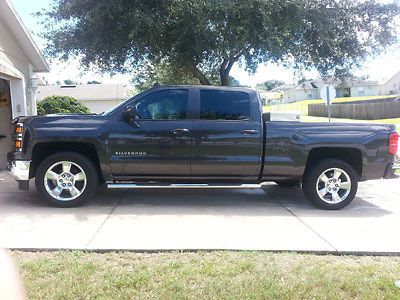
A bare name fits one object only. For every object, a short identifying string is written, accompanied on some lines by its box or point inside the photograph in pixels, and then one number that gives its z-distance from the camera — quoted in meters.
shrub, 21.92
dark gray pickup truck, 6.95
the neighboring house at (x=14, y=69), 10.17
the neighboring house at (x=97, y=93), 40.25
